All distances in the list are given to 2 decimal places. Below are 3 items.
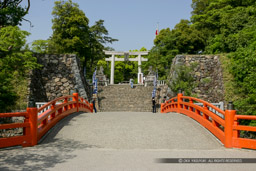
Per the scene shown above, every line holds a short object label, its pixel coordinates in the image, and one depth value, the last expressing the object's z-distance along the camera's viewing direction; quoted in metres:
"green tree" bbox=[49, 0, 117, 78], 30.17
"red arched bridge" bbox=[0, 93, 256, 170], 4.77
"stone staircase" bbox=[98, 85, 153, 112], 22.92
